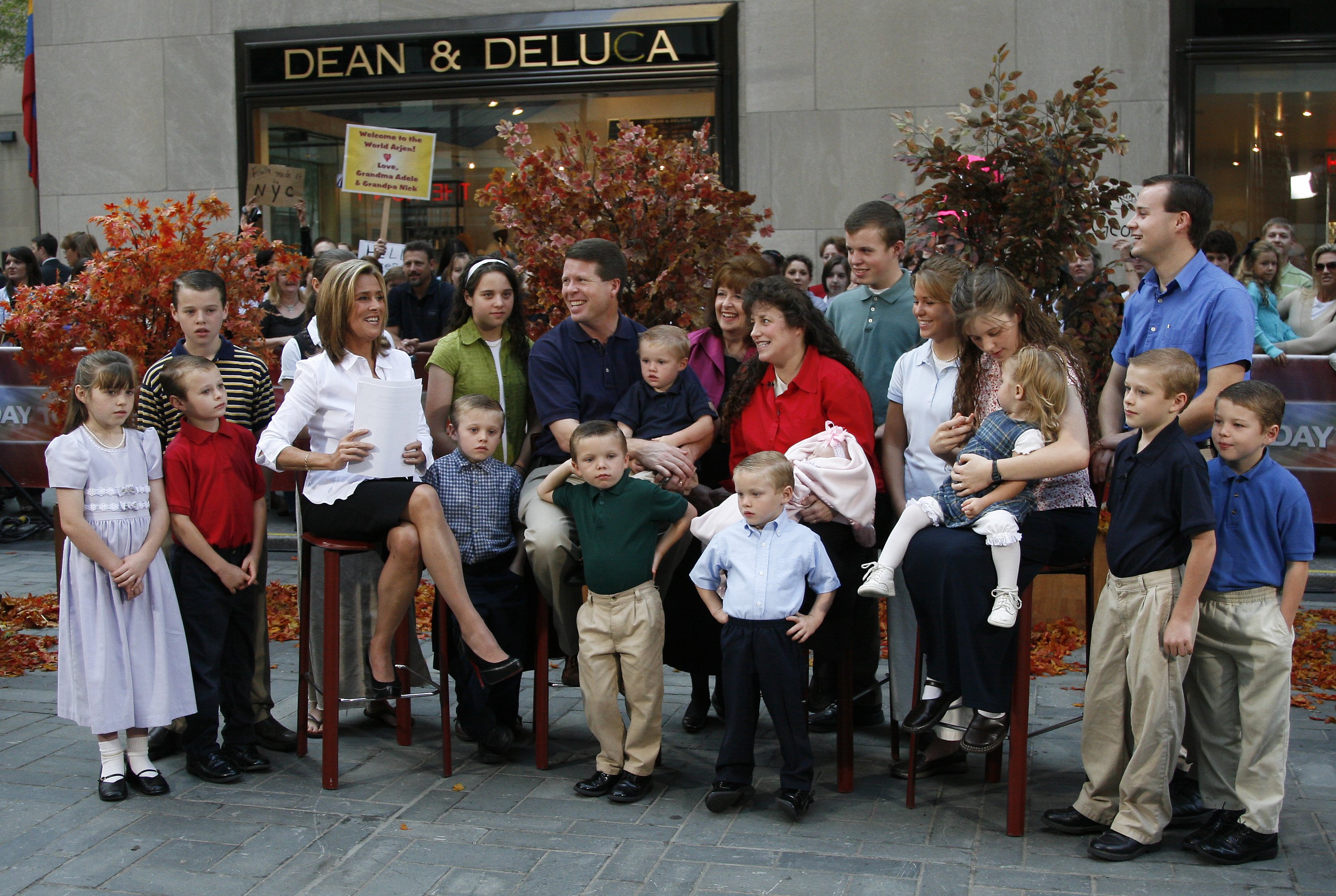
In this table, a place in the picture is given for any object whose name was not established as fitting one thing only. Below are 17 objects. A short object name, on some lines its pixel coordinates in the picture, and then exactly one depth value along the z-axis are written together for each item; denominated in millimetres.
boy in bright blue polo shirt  4086
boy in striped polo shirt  5215
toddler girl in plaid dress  4309
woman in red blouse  4902
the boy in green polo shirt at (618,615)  4770
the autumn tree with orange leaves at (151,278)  6312
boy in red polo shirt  4922
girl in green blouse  5609
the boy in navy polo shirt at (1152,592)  4047
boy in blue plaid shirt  5082
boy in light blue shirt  4500
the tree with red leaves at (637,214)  5938
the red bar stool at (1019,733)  4328
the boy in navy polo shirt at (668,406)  5184
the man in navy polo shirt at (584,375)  5129
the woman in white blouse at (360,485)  4883
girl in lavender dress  4707
